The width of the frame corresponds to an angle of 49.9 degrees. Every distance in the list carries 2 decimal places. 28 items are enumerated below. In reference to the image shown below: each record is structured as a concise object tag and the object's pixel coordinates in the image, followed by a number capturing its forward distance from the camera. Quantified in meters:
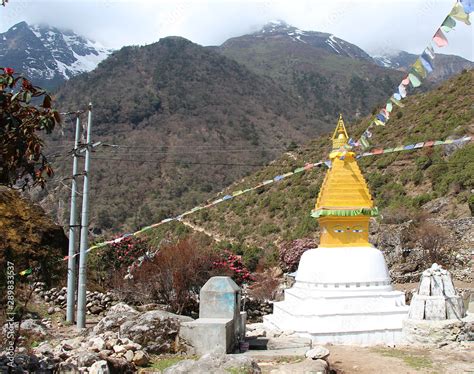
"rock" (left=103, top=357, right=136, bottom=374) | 7.27
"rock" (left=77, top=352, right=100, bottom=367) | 7.01
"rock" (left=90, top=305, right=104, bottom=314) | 15.71
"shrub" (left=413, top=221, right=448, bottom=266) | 21.39
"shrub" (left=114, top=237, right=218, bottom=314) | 15.52
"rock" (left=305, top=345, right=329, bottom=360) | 8.13
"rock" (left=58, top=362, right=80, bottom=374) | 6.88
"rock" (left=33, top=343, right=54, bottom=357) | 7.53
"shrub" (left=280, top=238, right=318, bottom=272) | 23.77
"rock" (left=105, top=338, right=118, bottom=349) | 8.03
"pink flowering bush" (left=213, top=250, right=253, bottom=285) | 17.11
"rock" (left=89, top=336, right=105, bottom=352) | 7.78
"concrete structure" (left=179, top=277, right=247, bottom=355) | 8.65
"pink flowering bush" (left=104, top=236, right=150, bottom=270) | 19.34
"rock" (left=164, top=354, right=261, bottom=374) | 6.22
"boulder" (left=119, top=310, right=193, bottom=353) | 8.91
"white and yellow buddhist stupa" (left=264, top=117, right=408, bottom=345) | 11.20
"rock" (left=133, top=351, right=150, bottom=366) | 7.99
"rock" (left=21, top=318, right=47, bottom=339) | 11.19
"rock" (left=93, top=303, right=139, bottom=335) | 9.78
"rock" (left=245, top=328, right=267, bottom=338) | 11.40
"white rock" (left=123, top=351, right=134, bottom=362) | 7.93
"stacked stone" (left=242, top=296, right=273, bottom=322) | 16.84
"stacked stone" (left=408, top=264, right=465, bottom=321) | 10.48
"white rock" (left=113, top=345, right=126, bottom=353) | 7.98
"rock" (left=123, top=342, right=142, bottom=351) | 8.18
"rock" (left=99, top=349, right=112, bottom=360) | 7.24
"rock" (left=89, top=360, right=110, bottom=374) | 6.70
